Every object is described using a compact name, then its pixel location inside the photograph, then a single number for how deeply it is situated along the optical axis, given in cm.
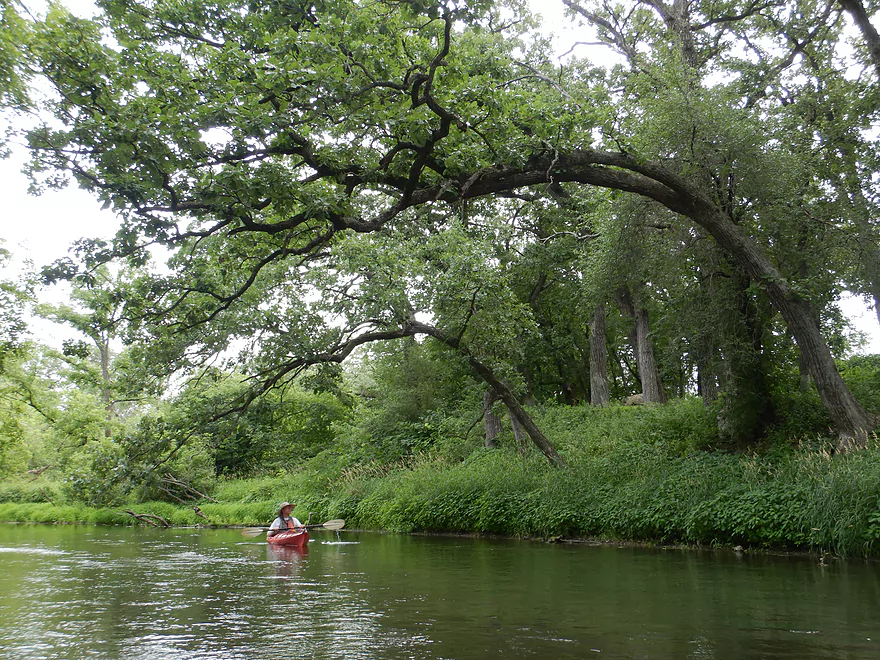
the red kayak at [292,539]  1455
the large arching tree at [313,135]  819
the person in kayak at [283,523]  1538
